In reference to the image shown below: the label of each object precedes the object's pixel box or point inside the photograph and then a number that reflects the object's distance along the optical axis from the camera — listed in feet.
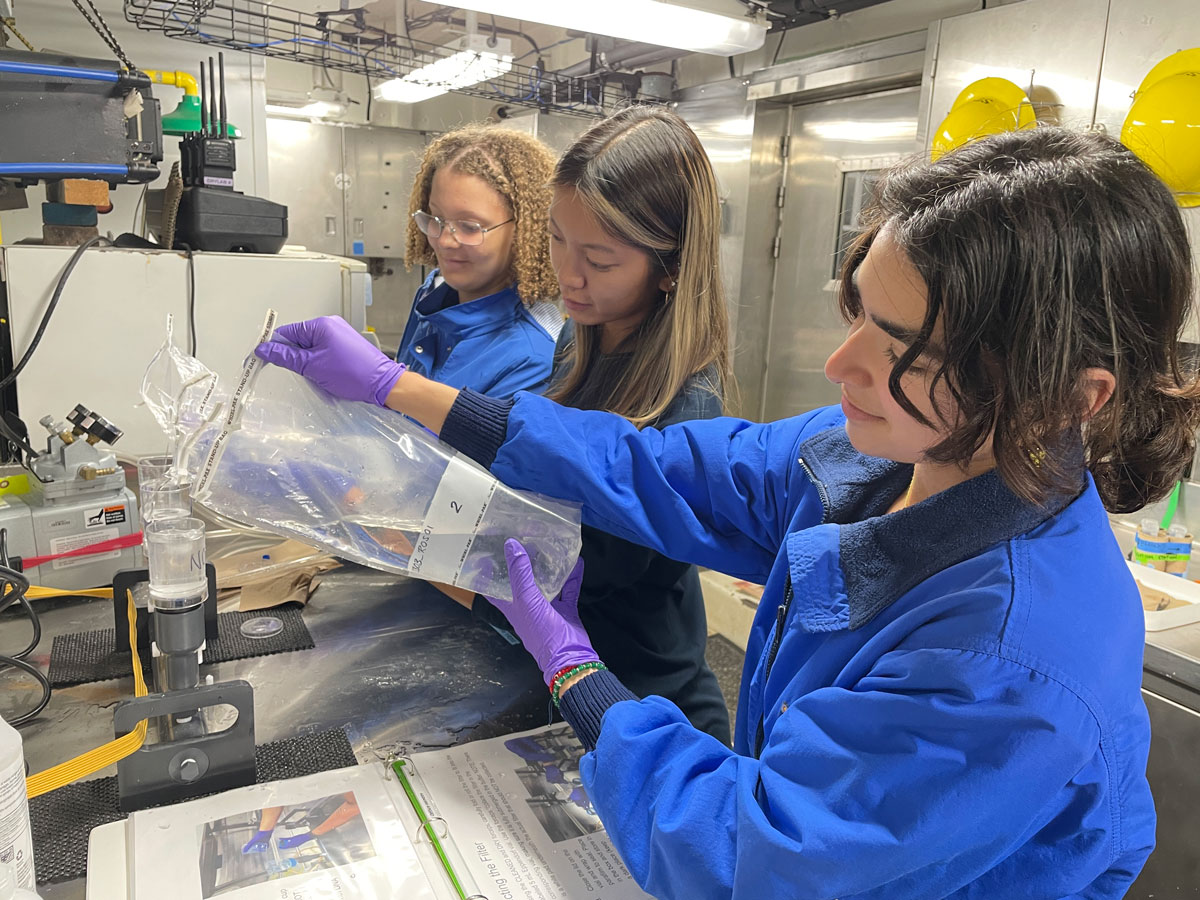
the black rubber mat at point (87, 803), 2.41
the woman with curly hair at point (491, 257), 4.88
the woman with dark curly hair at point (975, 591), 1.73
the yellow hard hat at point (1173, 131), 5.49
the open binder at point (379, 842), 2.34
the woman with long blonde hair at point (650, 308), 3.62
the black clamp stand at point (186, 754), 2.61
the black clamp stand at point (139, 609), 3.43
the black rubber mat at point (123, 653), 3.34
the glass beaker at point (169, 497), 2.97
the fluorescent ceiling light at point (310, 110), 14.06
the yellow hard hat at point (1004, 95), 7.14
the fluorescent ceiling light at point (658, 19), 6.70
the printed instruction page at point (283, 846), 2.32
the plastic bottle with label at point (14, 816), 1.95
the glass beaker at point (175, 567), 2.79
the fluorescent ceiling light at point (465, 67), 9.13
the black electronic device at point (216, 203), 6.21
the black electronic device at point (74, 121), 3.33
